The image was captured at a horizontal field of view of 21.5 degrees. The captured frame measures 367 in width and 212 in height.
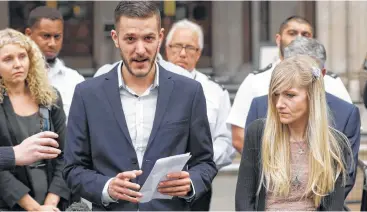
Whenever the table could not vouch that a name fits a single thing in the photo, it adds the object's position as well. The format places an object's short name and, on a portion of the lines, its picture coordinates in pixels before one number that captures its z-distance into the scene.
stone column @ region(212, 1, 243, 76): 13.61
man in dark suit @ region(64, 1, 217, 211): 4.86
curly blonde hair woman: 5.72
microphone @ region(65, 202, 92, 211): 4.14
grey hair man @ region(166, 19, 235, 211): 6.92
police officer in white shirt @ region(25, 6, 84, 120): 7.10
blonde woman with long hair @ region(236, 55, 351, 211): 4.93
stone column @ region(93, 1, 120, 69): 13.43
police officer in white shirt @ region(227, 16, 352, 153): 6.83
